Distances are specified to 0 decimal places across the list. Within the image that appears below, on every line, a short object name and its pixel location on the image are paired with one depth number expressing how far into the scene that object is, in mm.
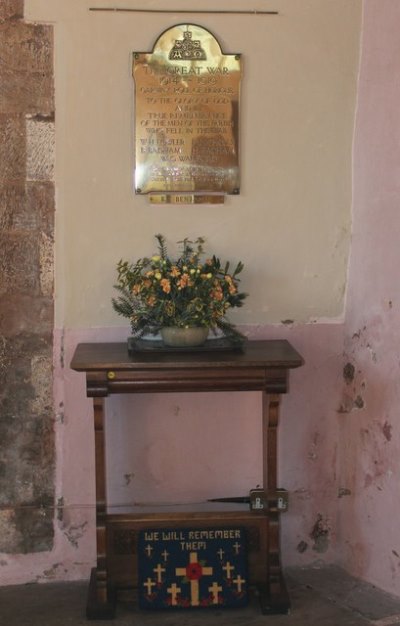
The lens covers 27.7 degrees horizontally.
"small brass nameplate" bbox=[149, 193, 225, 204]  3197
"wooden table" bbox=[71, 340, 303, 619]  2828
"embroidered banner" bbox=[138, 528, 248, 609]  3016
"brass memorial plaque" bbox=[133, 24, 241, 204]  3146
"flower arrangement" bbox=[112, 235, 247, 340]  2959
